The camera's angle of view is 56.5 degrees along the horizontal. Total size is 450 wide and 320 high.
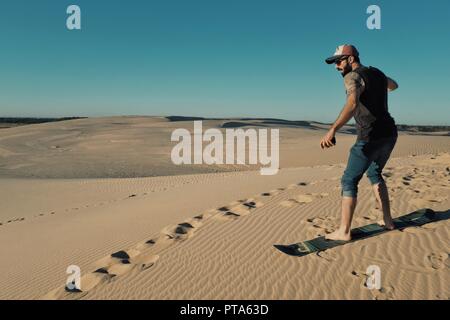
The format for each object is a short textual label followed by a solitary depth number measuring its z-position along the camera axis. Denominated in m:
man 3.79
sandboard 4.18
